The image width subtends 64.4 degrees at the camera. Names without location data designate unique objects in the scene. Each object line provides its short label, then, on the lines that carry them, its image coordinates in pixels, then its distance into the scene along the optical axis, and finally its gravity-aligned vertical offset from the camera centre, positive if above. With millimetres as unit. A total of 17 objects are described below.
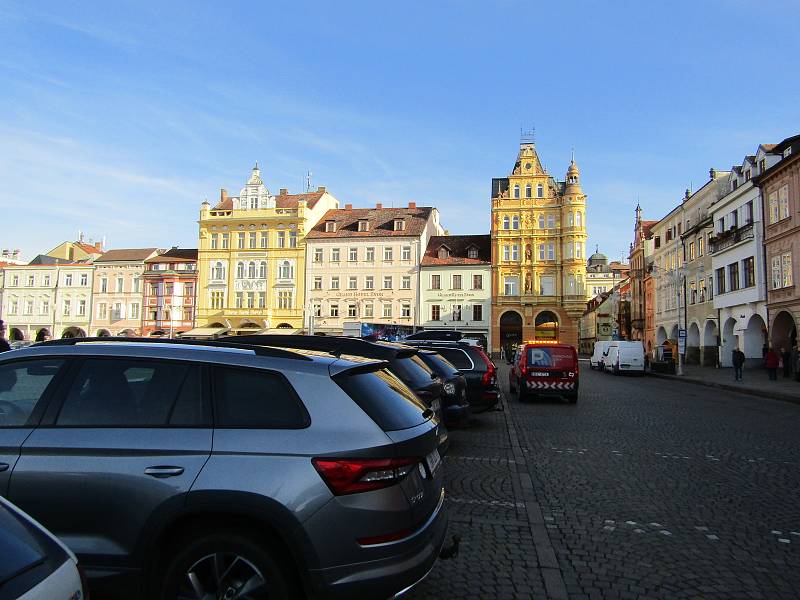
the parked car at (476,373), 13797 -600
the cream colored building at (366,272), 66312 +7594
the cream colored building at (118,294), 71188 +5334
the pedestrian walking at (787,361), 32062 -586
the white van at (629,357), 38531 -615
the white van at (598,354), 45044 -501
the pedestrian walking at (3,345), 12888 -104
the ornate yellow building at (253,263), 67938 +8669
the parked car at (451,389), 10445 -752
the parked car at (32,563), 2133 -787
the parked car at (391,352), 8531 -111
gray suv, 3309 -719
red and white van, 19062 -752
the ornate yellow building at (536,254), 63125 +9361
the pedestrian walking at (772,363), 29172 -634
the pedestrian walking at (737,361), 29428 -576
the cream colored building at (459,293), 65188 +5406
